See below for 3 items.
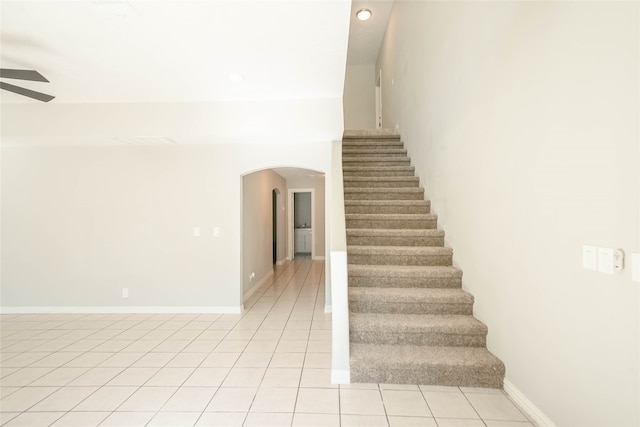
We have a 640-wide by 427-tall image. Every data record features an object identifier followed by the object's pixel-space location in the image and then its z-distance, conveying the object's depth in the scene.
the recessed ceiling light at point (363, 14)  6.42
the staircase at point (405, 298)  2.21
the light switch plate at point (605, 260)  1.32
